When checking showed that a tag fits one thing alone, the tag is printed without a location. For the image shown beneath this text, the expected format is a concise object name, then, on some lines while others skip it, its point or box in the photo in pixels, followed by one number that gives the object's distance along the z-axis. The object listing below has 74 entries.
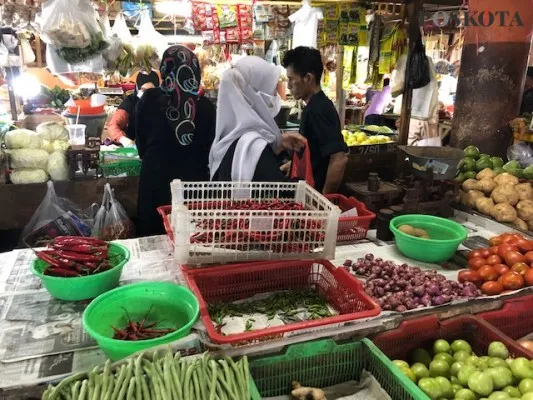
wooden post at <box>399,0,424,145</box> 4.15
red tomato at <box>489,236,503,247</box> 2.42
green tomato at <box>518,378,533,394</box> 1.50
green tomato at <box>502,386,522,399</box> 1.51
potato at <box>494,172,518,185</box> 3.10
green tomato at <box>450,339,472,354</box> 1.74
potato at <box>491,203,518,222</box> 2.86
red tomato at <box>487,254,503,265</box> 2.16
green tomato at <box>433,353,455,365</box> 1.69
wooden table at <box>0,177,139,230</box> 3.22
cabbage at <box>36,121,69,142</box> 3.37
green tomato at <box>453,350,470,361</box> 1.69
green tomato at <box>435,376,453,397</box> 1.55
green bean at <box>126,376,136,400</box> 1.19
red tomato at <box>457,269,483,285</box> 2.07
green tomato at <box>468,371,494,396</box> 1.53
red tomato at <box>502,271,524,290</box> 2.02
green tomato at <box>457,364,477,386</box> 1.59
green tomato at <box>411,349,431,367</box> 1.74
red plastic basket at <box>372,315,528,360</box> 1.73
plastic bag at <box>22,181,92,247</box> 2.90
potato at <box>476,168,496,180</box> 3.25
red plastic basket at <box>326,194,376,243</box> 2.54
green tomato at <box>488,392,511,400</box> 1.47
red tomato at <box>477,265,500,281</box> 2.06
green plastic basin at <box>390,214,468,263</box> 2.28
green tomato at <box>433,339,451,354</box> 1.75
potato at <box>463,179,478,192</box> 3.21
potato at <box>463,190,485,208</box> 3.10
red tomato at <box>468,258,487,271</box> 2.16
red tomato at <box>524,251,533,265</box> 2.15
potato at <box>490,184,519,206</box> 2.99
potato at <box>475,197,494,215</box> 2.98
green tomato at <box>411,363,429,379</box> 1.66
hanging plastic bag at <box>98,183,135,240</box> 3.14
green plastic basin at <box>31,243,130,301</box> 1.75
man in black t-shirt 3.04
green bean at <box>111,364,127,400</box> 1.19
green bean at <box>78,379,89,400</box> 1.19
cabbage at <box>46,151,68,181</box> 3.28
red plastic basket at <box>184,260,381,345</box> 1.80
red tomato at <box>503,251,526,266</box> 2.15
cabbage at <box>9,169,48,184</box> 3.21
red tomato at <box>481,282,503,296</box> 1.99
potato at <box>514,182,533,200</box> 2.99
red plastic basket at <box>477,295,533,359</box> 1.91
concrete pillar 4.02
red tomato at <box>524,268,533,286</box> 2.05
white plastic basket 1.85
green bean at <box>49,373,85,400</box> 1.19
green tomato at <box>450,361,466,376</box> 1.65
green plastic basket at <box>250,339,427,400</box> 1.52
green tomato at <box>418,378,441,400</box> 1.54
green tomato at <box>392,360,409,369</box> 1.64
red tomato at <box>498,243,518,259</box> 2.22
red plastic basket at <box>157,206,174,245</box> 2.21
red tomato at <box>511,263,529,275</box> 2.09
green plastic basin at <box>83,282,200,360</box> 1.58
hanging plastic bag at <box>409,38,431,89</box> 4.22
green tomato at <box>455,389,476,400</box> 1.53
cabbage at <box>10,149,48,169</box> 3.21
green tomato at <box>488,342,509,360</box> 1.67
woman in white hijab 2.39
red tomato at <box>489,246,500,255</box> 2.25
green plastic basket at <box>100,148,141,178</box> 3.45
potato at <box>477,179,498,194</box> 3.15
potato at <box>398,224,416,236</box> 2.40
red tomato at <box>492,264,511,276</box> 2.09
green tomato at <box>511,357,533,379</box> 1.55
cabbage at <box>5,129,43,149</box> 3.21
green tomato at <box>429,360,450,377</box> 1.67
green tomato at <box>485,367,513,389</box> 1.54
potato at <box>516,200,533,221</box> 2.87
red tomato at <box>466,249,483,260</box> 2.24
